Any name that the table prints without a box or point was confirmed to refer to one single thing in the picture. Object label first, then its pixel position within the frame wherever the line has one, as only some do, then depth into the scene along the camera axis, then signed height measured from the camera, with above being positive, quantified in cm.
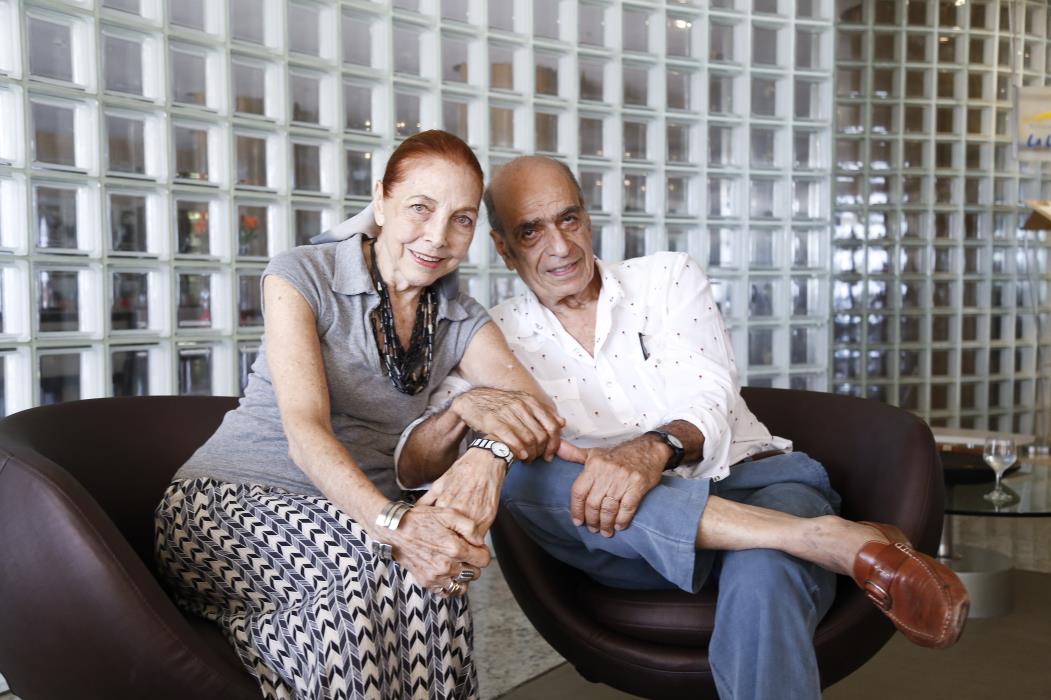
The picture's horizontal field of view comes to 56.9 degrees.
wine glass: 263 -42
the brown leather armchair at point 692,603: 155 -50
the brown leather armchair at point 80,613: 125 -40
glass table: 244 -54
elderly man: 141 -29
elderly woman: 138 -27
